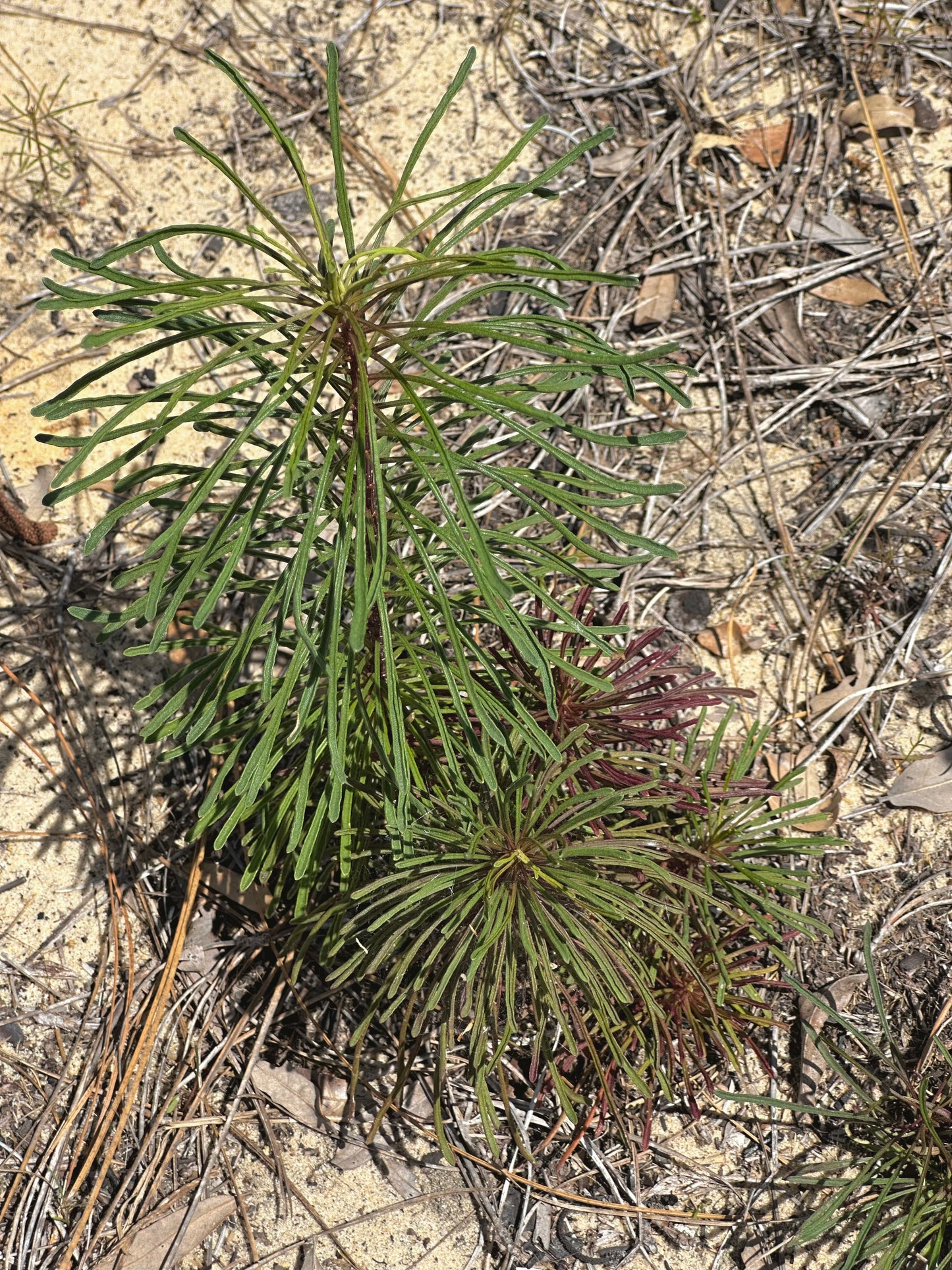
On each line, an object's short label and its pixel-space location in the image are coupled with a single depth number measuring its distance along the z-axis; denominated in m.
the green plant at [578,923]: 1.90
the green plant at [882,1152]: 2.08
